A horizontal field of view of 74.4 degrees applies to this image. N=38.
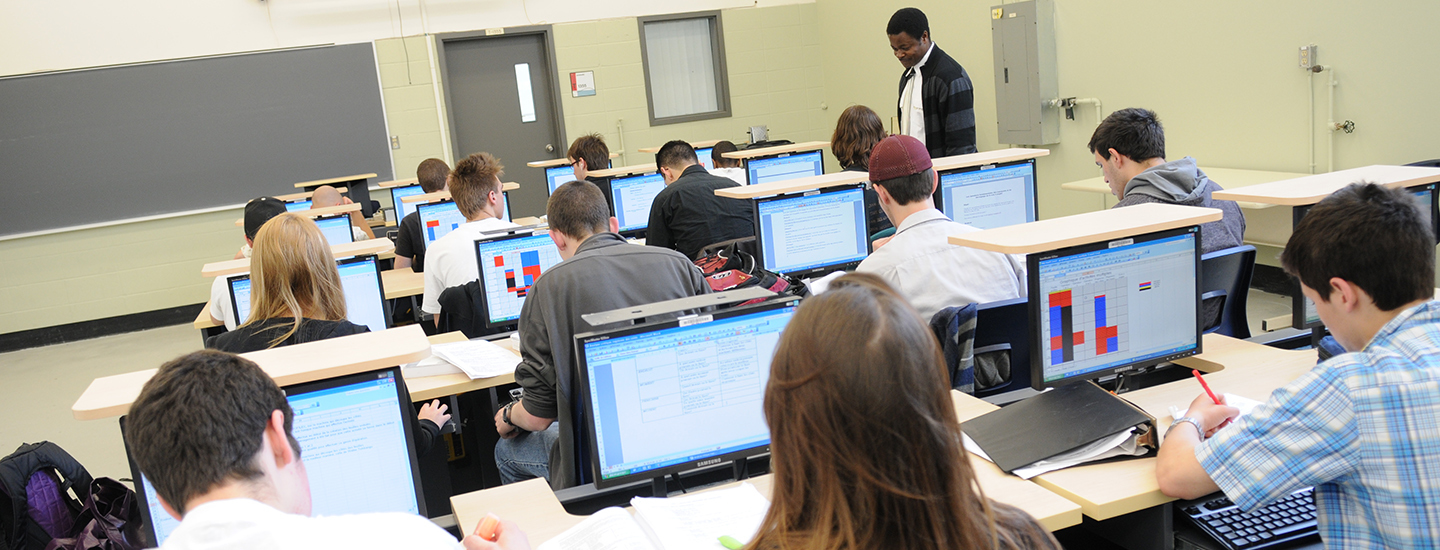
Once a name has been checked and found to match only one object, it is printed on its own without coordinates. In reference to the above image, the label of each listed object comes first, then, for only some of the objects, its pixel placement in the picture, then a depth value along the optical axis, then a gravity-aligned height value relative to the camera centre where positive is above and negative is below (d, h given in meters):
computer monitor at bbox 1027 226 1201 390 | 1.93 -0.44
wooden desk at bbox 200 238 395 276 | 3.09 -0.26
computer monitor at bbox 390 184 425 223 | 6.57 -0.20
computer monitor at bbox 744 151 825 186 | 5.48 -0.23
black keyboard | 1.58 -0.74
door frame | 8.36 +0.72
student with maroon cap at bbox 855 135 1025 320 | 2.56 -0.42
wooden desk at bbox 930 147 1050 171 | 3.70 -0.20
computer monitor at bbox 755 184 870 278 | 3.69 -0.42
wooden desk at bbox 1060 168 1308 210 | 4.96 -0.52
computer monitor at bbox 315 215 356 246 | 5.20 -0.30
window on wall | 9.05 +0.66
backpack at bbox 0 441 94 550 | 2.39 -0.74
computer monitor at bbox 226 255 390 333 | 3.22 -0.40
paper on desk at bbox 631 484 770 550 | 1.56 -0.65
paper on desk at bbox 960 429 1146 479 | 1.75 -0.66
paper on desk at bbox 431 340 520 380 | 2.94 -0.64
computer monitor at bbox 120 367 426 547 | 1.64 -0.48
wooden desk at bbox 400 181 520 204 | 5.18 -0.19
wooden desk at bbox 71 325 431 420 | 1.52 -0.32
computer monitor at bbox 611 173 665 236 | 5.54 -0.32
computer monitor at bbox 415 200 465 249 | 5.12 -0.30
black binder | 1.77 -0.63
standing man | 4.67 +0.10
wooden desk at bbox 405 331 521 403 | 2.82 -0.67
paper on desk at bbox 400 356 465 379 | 2.98 -0.64
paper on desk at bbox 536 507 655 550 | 1.55 -0.64
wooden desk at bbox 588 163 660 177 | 5.55 -0.16
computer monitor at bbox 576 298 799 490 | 1.73 -0.47
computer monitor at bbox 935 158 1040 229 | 3.74 -0.35
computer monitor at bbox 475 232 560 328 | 3.42 -0.41
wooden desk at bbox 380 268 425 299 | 4.63 -0.59
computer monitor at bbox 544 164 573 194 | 6.43 -0.17
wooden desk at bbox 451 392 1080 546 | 1.59 -0.66
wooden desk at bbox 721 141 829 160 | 5.43 -0.13
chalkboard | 7.25 +0.42
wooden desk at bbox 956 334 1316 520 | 1.62 -0.66
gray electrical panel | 6.56 +0.22
